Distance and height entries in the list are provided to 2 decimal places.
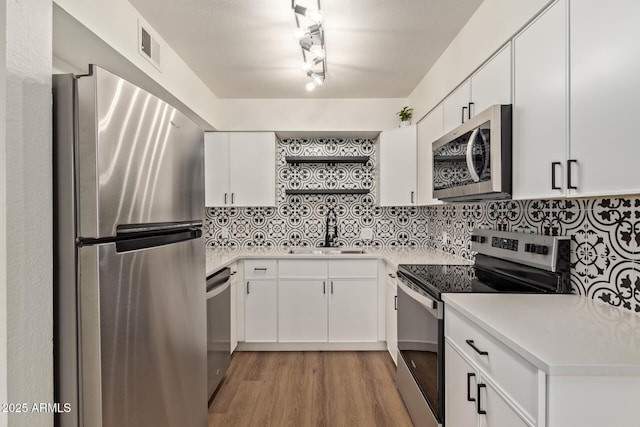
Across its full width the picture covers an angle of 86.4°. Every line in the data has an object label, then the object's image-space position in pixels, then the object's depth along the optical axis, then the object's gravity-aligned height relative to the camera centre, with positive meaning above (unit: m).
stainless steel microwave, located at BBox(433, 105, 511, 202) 1.50 +0.26
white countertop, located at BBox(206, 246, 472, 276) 2.59 -0.40
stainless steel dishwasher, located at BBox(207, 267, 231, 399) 2.18 -0.81
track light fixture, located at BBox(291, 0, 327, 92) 1.69 +0.99
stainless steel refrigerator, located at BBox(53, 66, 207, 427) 0.93 -0.14
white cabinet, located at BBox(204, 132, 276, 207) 3.35 +0.39
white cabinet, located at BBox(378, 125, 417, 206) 3.06 +0.39
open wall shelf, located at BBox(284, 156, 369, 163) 3.49 +0.52
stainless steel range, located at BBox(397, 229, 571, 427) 1.57 -0.38
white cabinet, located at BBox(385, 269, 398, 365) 2.69 -0.84
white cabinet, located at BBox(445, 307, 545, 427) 0.94 -0.56
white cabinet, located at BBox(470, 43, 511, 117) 1.56 +0.64
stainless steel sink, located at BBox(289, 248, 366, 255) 3.47 -0.42
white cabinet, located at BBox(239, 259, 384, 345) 3.07 -0.82
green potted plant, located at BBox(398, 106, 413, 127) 3.27 +0.91
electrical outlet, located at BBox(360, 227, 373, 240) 3.65 -0.25
